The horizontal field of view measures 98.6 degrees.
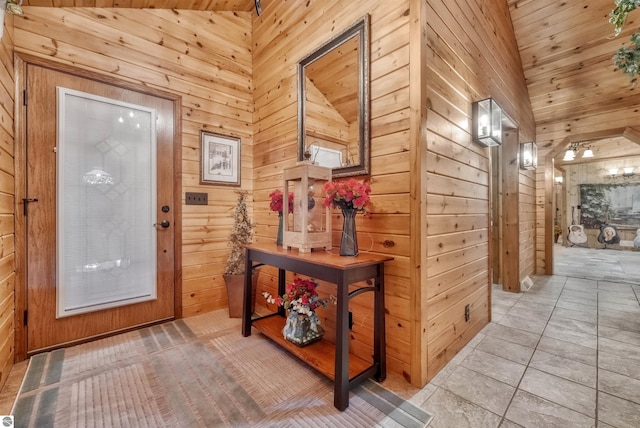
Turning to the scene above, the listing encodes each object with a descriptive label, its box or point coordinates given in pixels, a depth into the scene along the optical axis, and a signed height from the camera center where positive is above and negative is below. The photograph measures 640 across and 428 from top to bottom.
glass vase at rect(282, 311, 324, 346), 1.90 -0.82
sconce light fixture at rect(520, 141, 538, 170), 3.59 +0.77
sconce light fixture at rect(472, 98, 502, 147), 2.29 +0.77
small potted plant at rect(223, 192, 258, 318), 2.67 -0.47
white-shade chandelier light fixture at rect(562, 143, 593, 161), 5.65 +1.30
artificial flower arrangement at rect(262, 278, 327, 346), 1.90 -0.71
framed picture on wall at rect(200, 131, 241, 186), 2.77 +0.56
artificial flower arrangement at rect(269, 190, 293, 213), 2.21 +0.09
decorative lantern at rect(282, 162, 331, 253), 1.82 +0.01
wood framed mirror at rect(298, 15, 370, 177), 1.88 +0.85
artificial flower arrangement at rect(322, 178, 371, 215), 1.62 +0.11
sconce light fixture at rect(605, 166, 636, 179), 7.53 +1.14
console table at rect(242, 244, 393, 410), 1.45 -0.55
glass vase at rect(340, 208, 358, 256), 1.70 -0.14
